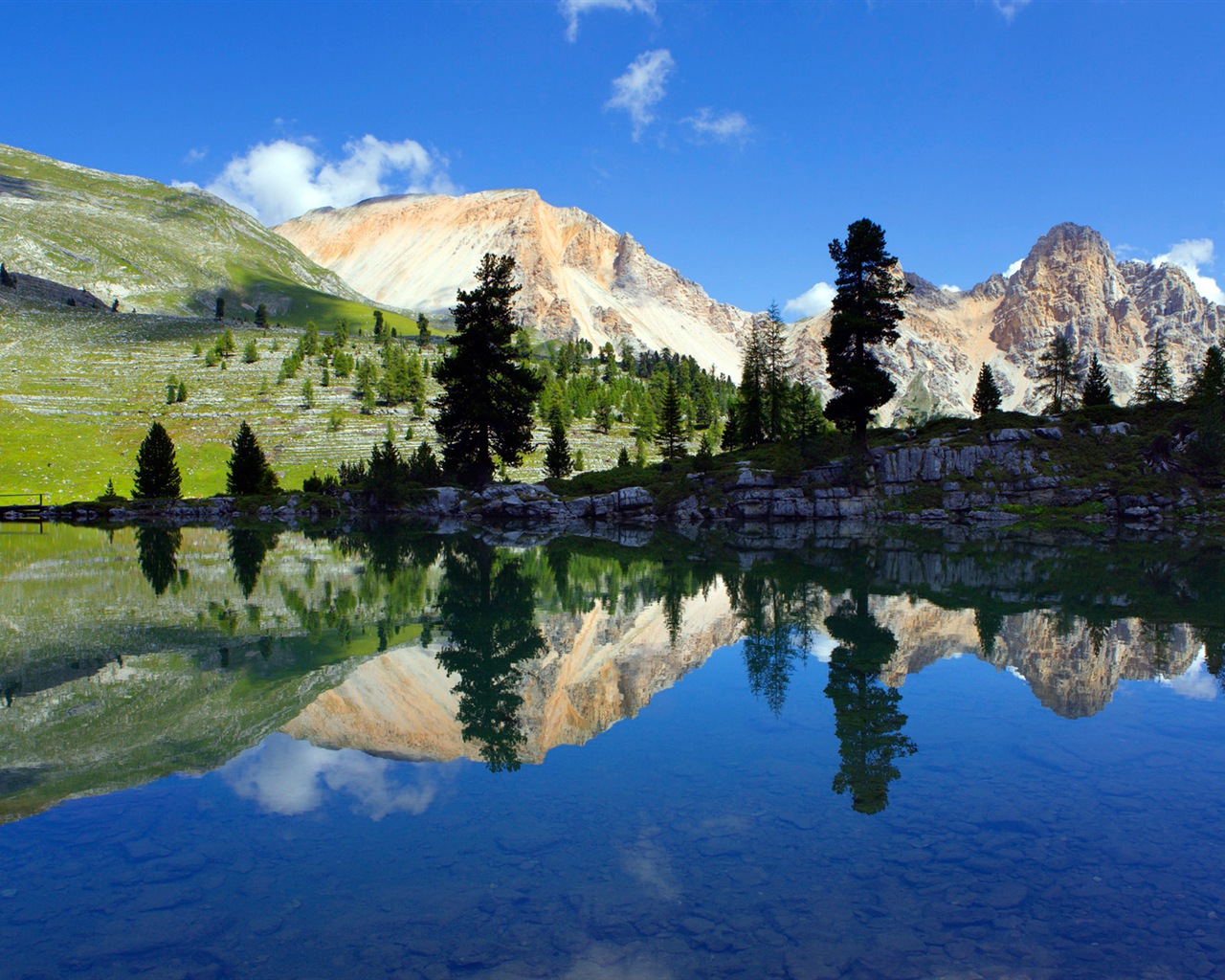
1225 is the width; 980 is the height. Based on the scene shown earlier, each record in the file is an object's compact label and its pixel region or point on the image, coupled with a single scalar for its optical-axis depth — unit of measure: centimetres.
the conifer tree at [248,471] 7719
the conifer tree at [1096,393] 8888
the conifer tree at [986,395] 9718
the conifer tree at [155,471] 7662
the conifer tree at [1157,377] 9816
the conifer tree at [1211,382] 6057
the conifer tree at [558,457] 8869
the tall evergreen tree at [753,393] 8319
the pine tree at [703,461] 6231
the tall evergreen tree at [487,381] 6009
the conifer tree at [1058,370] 9262
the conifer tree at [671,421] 9369
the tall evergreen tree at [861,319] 5662
